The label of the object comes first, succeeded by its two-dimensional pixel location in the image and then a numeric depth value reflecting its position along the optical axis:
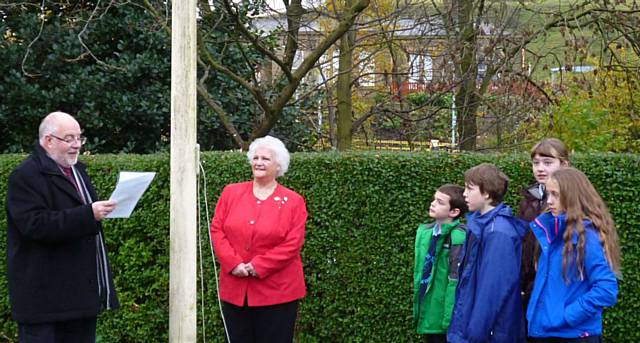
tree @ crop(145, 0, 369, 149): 7.83
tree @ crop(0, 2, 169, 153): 9.01
